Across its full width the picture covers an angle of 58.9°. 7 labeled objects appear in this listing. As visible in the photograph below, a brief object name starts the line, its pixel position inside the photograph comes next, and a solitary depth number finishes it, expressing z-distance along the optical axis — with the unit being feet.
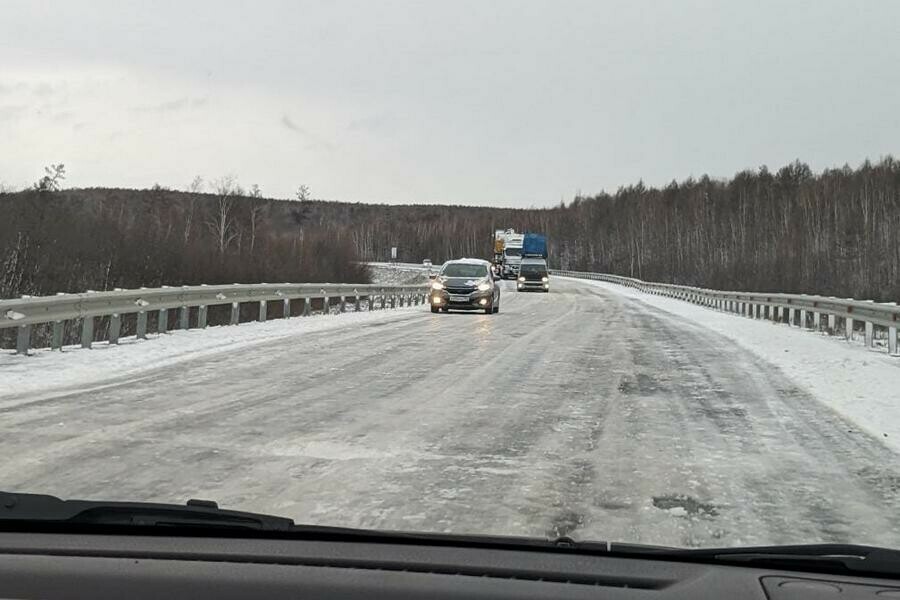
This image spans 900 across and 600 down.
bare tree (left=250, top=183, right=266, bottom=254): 299.83
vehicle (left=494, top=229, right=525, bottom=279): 248.11
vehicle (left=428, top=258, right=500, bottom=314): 86.33
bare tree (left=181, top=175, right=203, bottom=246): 290.54
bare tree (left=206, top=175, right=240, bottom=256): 278.67
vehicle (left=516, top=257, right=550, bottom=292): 183.42
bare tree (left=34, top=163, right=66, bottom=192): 165.03
